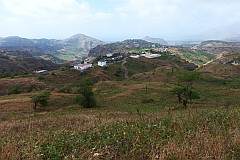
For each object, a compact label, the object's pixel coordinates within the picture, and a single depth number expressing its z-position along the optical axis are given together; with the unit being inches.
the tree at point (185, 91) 1364.4
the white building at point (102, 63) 3888.8
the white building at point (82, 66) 3588.1
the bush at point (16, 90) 2313.0
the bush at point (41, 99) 1430.9
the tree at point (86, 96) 1425.9
